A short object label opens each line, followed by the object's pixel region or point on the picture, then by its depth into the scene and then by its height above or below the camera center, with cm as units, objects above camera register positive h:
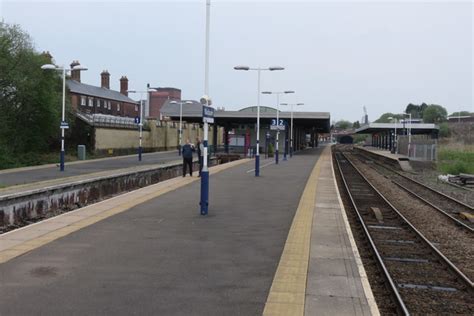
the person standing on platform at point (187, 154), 2169 -47
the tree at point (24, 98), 3444 +309
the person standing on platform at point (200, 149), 2227 -23
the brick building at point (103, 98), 7406 +695
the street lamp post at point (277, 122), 3609 +177
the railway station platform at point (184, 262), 530 -162
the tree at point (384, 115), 17872 +1129
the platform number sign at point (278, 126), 3762 +140
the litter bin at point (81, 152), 4169 -86
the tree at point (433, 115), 14456 +960
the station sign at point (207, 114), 1154 +68
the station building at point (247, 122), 5359 +264
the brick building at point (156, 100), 12319 +1027
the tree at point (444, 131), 11006 +372
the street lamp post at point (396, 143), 6325 +48
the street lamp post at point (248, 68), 2379 +411
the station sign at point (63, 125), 2930 +92
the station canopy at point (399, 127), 7442 +306
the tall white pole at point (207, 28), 1193 +277
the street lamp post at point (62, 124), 2823 +95
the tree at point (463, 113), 18006 +1265
